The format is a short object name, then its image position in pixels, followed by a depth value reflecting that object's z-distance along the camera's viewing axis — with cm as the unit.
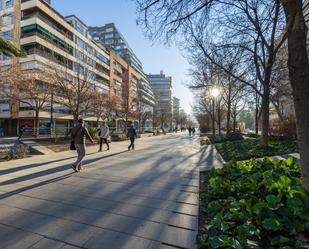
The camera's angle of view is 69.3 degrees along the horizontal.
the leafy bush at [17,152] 989
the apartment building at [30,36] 3769
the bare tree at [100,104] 2600
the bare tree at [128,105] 3415
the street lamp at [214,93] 2264
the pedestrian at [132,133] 1572
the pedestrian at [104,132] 1443
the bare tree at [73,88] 1772
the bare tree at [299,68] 357
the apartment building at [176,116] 8965
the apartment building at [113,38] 9819
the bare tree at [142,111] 4100
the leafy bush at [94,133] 1995
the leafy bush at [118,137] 2580
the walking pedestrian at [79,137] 786
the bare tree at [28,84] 1931
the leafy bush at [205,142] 2034
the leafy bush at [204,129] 4694
